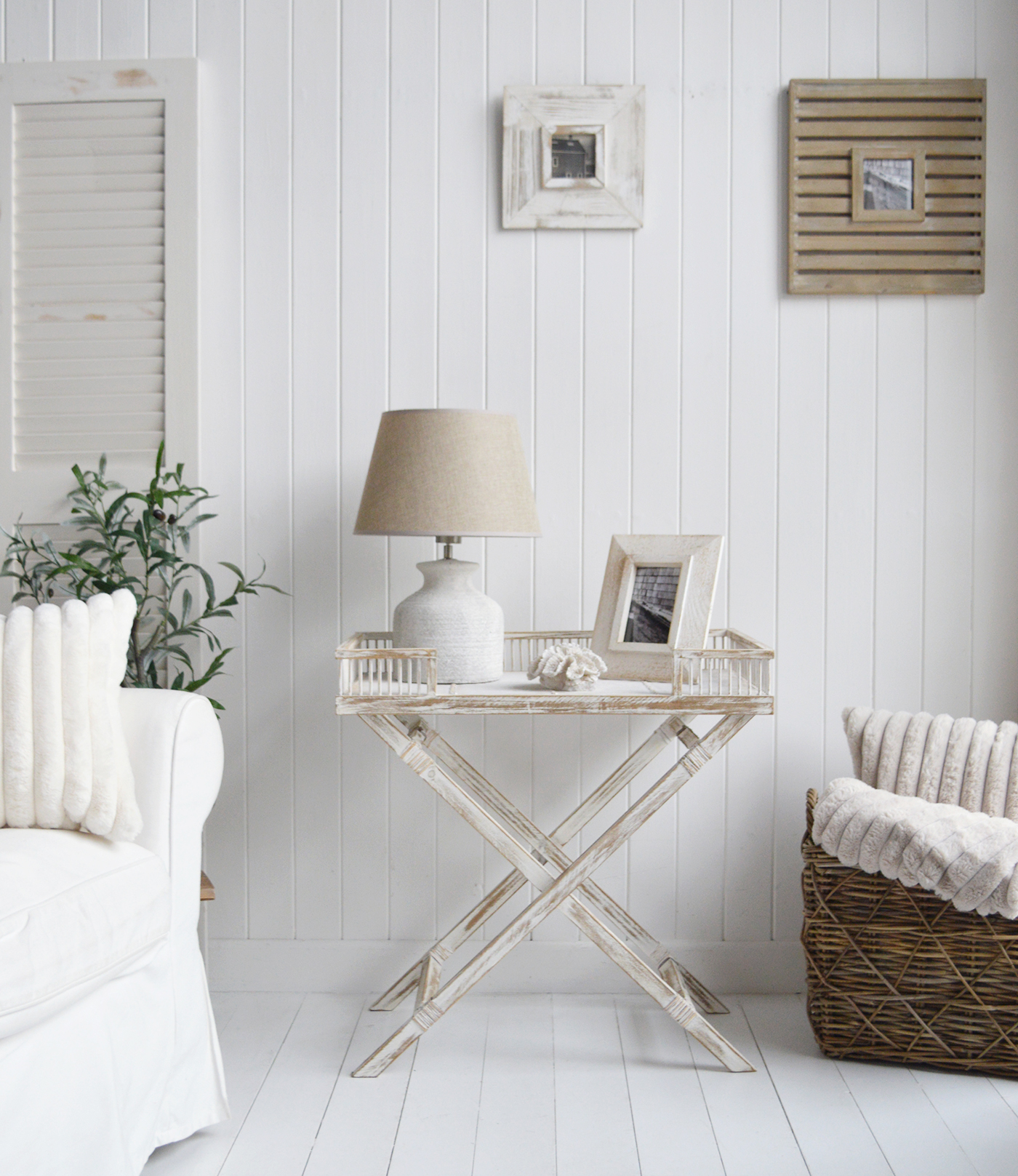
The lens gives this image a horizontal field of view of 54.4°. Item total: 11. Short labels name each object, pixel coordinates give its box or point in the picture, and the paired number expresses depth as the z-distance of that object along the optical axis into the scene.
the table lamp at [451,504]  1.76
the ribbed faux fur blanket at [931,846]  1.67
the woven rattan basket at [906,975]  1.75
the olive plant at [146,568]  2.01
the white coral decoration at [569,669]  1.73
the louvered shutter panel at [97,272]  2.16
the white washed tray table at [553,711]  1.70
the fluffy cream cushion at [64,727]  1.51
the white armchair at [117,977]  1.22
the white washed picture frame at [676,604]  1.86
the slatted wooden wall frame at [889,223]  2.14
